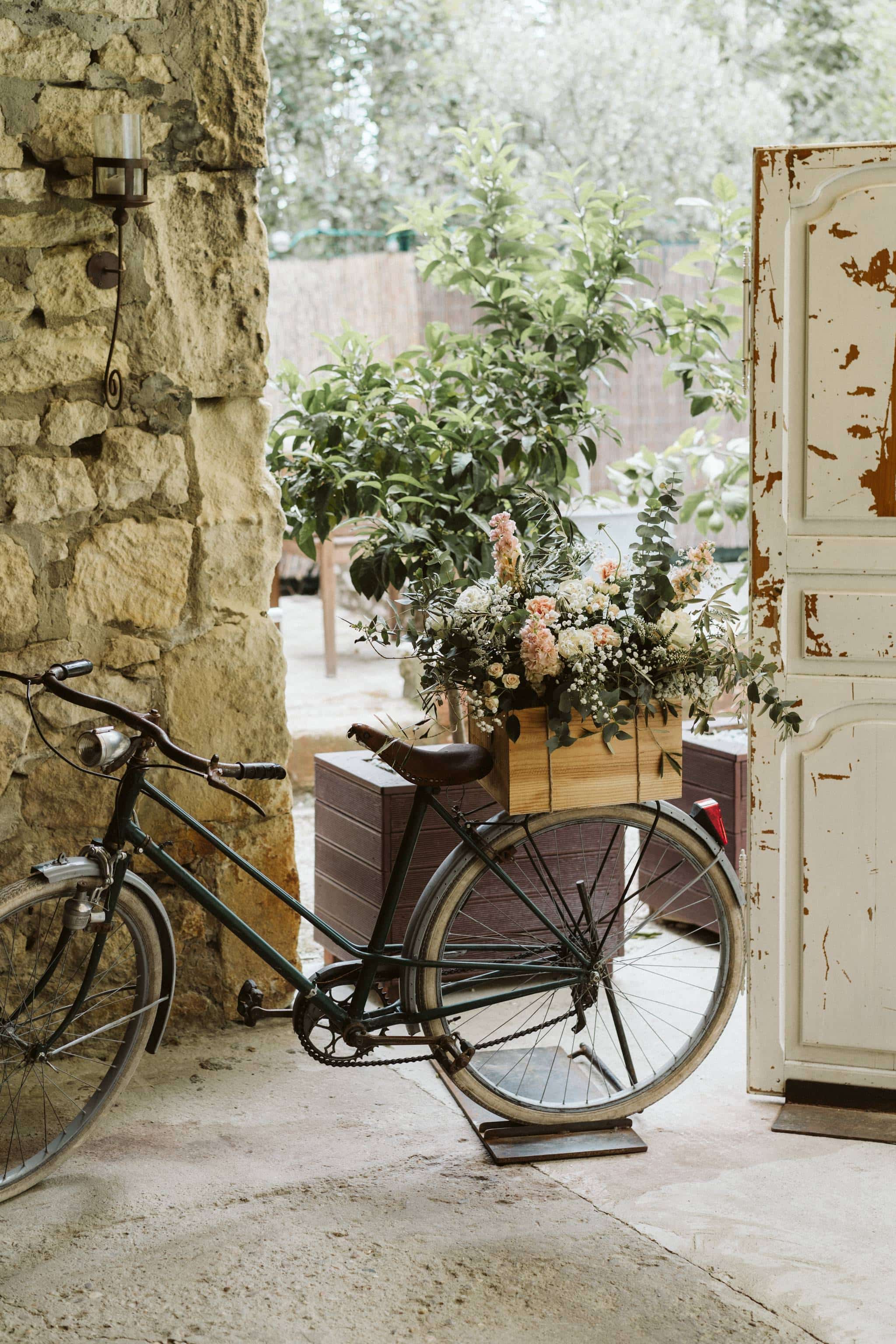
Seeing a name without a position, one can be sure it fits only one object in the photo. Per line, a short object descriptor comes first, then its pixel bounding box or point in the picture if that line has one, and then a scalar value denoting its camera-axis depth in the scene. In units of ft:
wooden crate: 7.67
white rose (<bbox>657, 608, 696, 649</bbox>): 7.55
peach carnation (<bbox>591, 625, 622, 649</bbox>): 7.45
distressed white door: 8.07
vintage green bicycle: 7.56
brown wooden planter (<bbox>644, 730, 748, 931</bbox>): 11.37
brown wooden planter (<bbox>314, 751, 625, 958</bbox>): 9.85
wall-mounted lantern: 8.31
